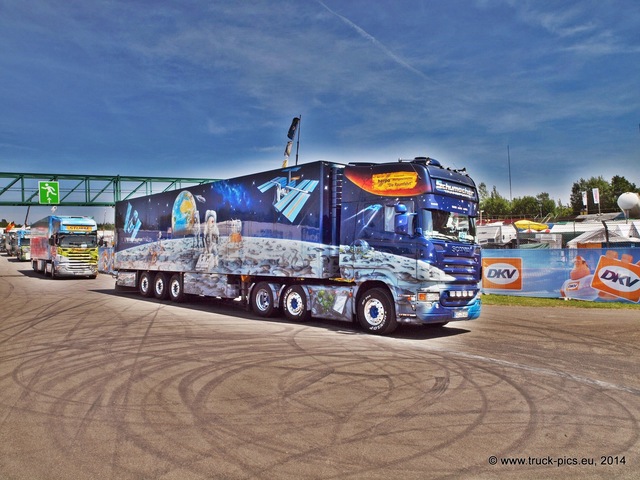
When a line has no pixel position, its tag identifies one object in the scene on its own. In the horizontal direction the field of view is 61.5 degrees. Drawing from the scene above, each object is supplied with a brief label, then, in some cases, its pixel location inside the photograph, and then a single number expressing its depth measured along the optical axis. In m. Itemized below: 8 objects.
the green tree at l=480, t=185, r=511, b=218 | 103.16
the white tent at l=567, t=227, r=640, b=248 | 29.91
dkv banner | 17.11
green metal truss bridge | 49.53
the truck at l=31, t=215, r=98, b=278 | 30.75
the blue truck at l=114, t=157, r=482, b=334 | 10.64
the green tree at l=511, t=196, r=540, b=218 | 100.44
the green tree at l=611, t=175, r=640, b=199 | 89.20
